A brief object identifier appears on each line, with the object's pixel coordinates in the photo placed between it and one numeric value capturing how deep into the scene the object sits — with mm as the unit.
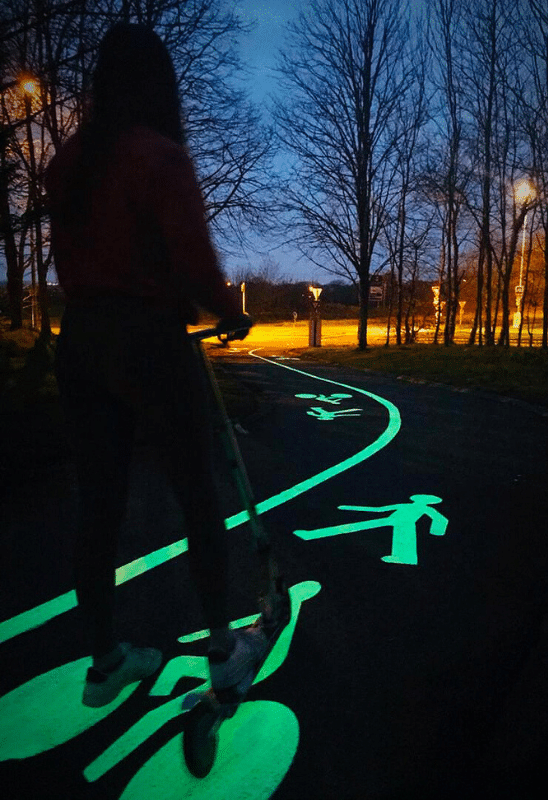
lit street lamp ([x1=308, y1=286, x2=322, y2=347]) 31581
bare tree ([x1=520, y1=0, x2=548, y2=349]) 16422
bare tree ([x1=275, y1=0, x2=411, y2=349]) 25781
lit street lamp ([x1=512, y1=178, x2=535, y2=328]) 19162
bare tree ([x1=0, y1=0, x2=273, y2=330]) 6859
